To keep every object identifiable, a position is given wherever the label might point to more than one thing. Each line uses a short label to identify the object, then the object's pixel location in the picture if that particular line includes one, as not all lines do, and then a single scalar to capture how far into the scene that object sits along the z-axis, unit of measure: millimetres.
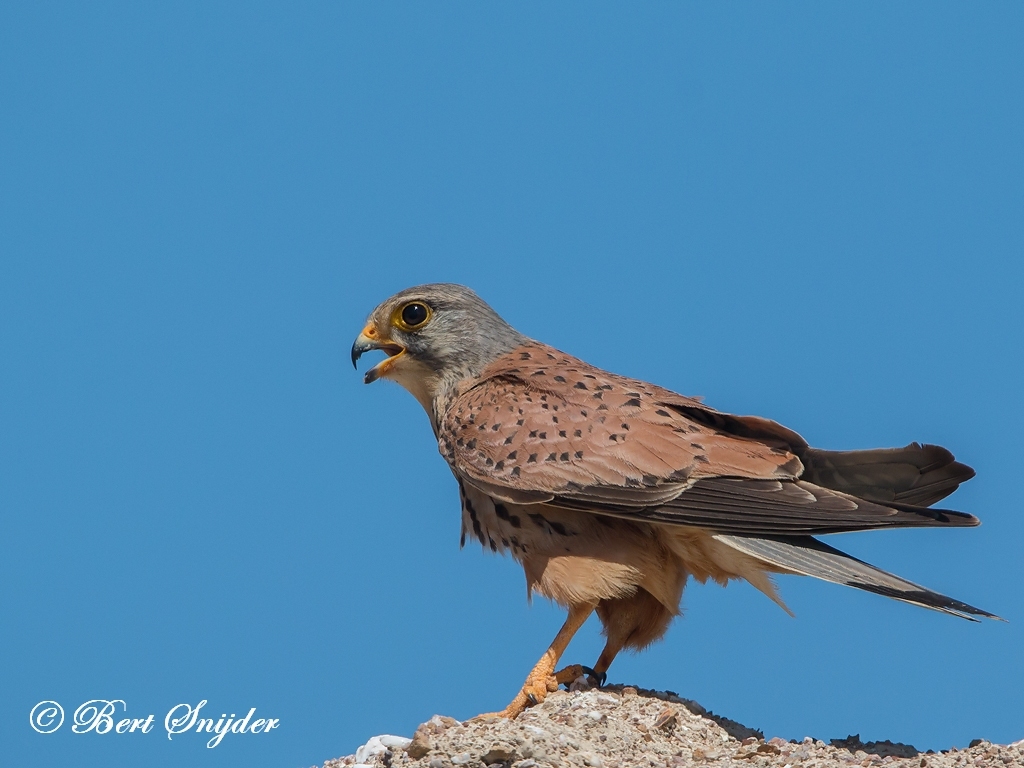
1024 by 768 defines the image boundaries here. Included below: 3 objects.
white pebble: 10330
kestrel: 10453
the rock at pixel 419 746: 9437
